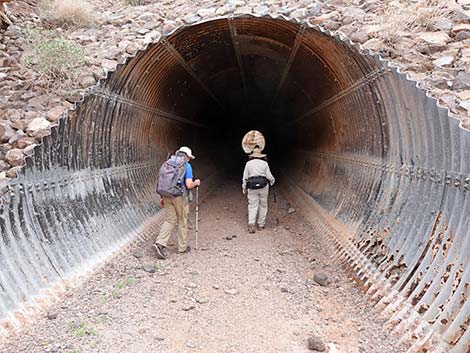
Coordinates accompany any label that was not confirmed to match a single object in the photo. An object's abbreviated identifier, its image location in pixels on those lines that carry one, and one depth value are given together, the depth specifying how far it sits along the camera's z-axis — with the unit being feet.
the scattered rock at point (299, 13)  34.18
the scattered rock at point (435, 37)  26.14
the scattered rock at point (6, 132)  25.68
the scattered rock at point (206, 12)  36.52
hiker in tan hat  27.53
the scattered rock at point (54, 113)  27.22
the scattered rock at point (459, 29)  26.43
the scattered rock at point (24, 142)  25.04
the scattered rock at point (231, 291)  17.72
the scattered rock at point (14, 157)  23.90
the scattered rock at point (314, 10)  34.03
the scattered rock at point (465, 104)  19.66
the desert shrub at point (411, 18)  27.14
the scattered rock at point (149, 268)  20.35
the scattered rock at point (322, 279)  18.76
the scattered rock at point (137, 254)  22.15
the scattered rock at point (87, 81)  30.08
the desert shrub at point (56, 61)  30.19
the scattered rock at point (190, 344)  13.50
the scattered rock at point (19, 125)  26.50
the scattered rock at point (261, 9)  35.26
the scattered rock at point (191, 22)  23.52
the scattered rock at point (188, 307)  16.22
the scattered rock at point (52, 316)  15.03
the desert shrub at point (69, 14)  39.14
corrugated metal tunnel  14.21
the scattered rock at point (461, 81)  21.44
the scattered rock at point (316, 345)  13.29
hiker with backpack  21.91
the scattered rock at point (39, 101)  28.50
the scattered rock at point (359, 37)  28.59
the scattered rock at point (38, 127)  25.86
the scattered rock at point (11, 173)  22.89
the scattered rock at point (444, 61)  23.85
